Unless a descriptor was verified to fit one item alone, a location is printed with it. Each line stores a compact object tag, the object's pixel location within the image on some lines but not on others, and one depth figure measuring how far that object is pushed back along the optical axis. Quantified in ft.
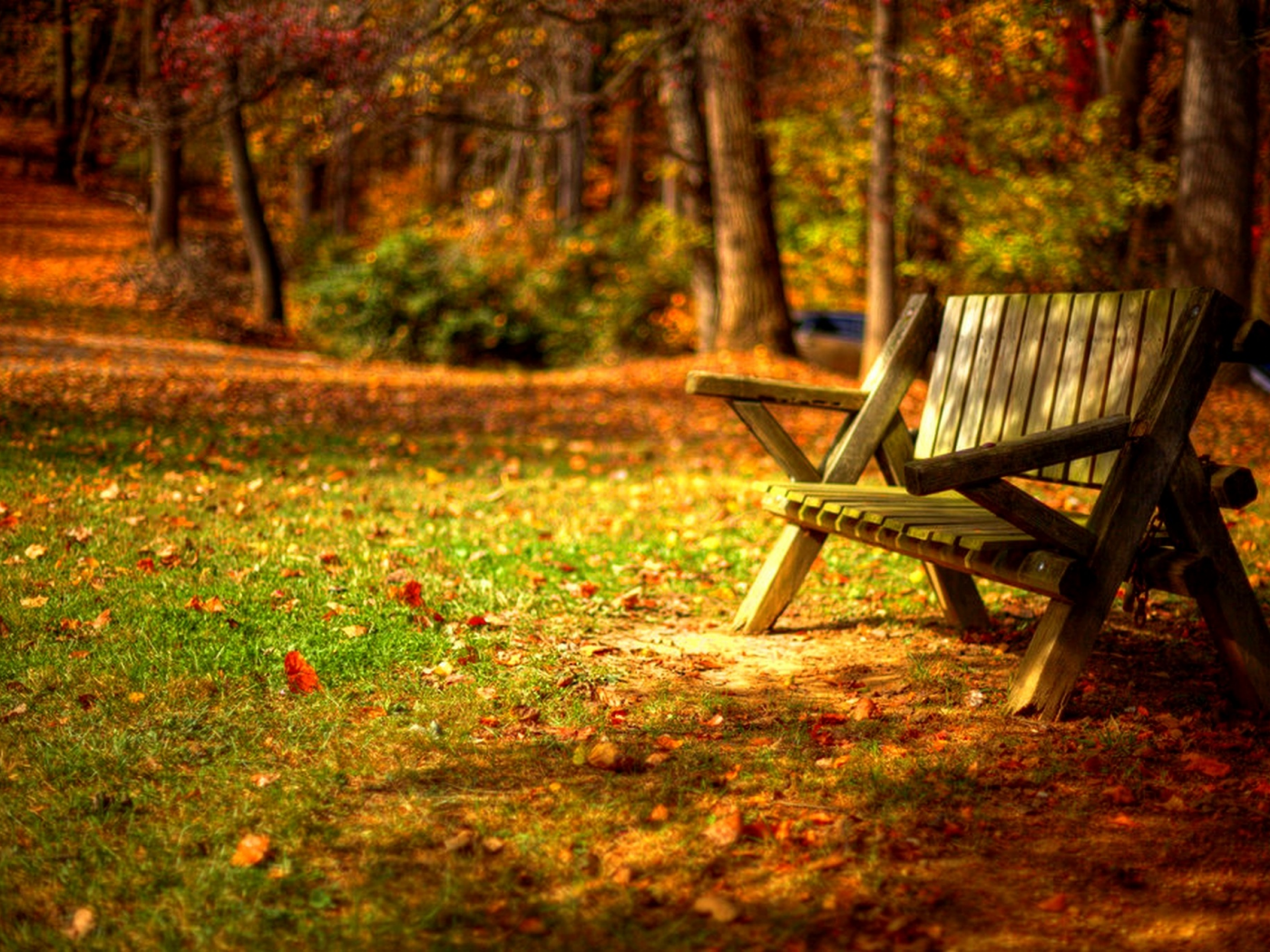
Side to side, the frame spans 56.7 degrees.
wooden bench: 10.59
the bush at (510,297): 51.67
